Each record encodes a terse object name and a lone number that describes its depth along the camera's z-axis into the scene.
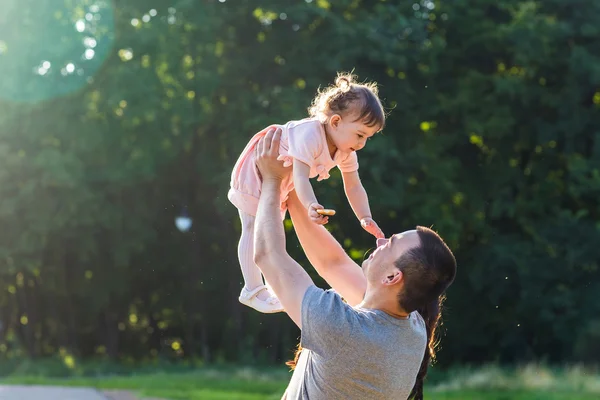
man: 4.91
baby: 5.84
